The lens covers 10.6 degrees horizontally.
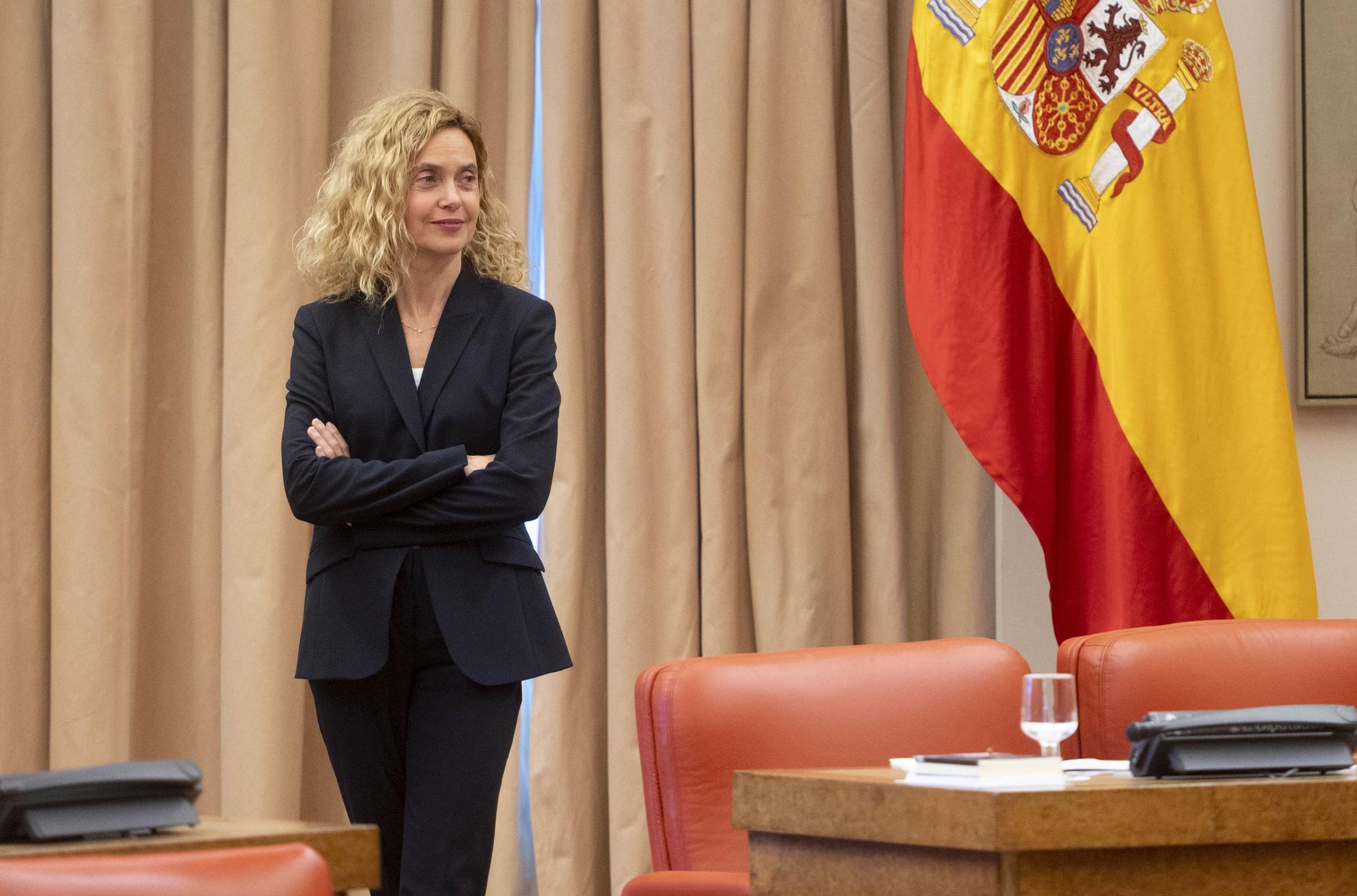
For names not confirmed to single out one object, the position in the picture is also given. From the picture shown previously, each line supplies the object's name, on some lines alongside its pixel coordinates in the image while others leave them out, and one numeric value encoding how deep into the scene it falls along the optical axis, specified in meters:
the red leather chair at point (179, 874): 8.84
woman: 10.87
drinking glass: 10.22
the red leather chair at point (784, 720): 10.70
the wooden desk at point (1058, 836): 9.98
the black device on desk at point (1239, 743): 10.15
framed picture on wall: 12.05
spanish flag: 11.60
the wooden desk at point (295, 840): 9.79
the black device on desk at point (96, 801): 9.81
